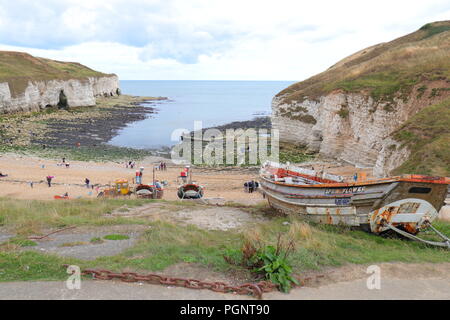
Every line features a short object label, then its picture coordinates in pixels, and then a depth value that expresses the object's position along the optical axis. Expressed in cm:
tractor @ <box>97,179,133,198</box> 2403
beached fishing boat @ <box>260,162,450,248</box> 1196
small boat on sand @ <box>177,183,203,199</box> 2467
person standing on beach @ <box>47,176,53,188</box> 2908
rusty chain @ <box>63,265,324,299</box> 697
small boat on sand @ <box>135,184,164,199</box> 2372
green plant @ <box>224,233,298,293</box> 734
